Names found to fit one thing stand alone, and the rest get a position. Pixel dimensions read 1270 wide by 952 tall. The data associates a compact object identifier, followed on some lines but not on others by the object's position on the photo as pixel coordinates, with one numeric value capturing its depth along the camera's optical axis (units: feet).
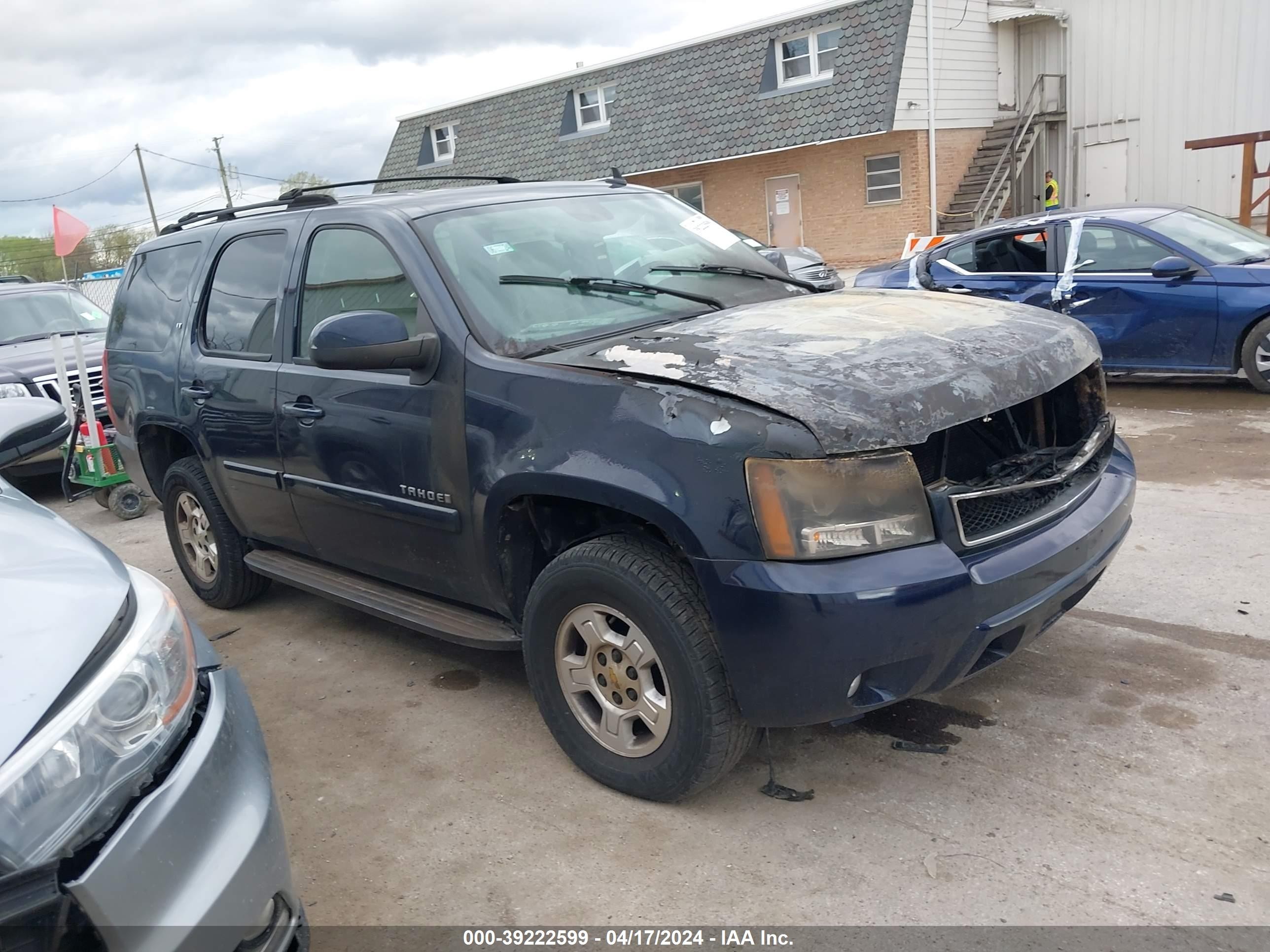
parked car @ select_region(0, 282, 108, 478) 28.17
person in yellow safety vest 67.92
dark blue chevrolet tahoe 8.79
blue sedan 25.63
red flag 47.32
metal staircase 74.64
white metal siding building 65.57
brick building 71.05
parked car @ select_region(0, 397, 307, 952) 5.47
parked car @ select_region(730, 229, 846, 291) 46.37
